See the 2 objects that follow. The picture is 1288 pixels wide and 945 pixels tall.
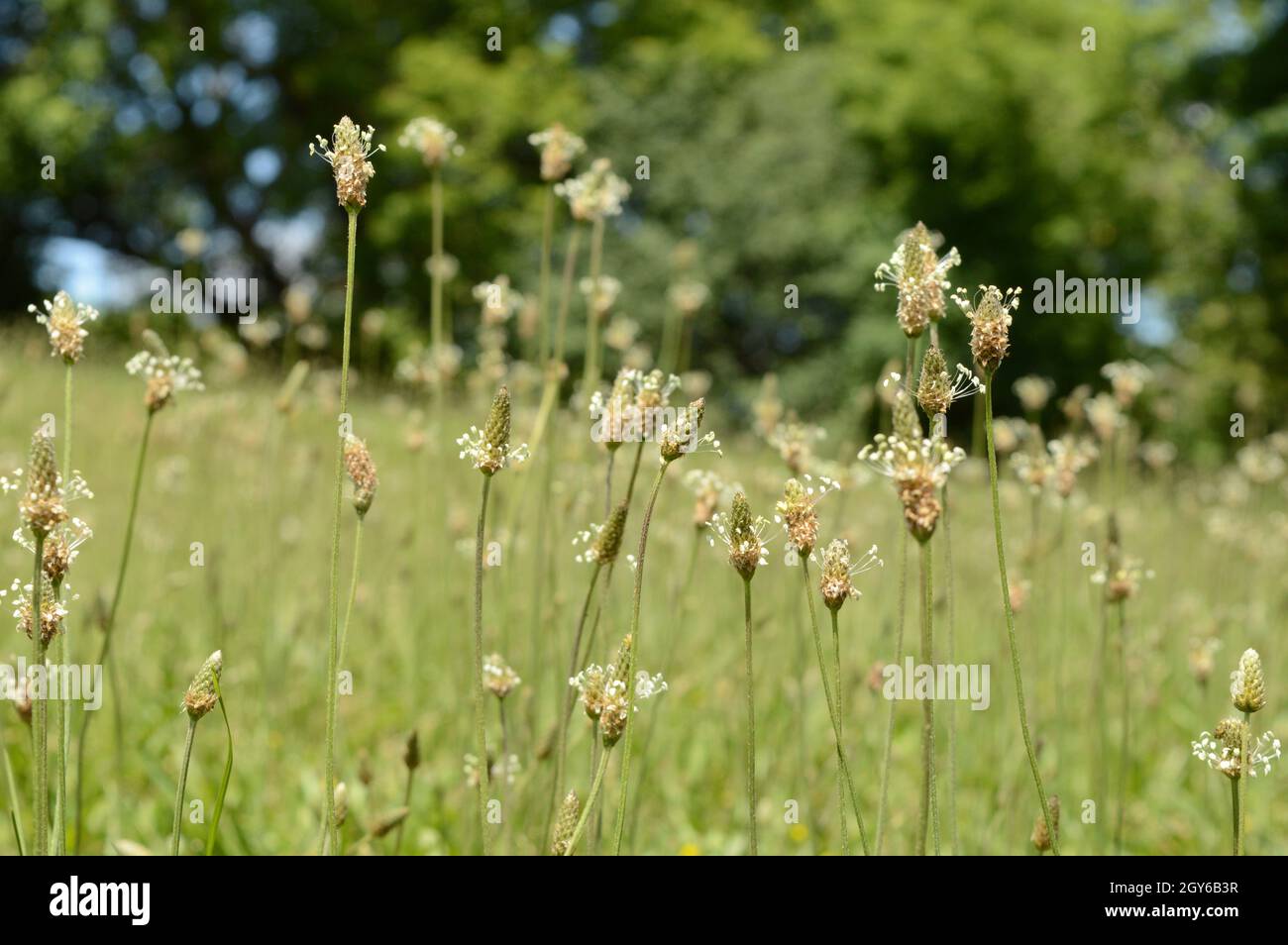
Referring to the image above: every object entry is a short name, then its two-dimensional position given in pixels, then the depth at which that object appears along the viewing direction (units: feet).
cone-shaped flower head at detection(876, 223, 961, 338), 3.28
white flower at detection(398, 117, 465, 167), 3.96
